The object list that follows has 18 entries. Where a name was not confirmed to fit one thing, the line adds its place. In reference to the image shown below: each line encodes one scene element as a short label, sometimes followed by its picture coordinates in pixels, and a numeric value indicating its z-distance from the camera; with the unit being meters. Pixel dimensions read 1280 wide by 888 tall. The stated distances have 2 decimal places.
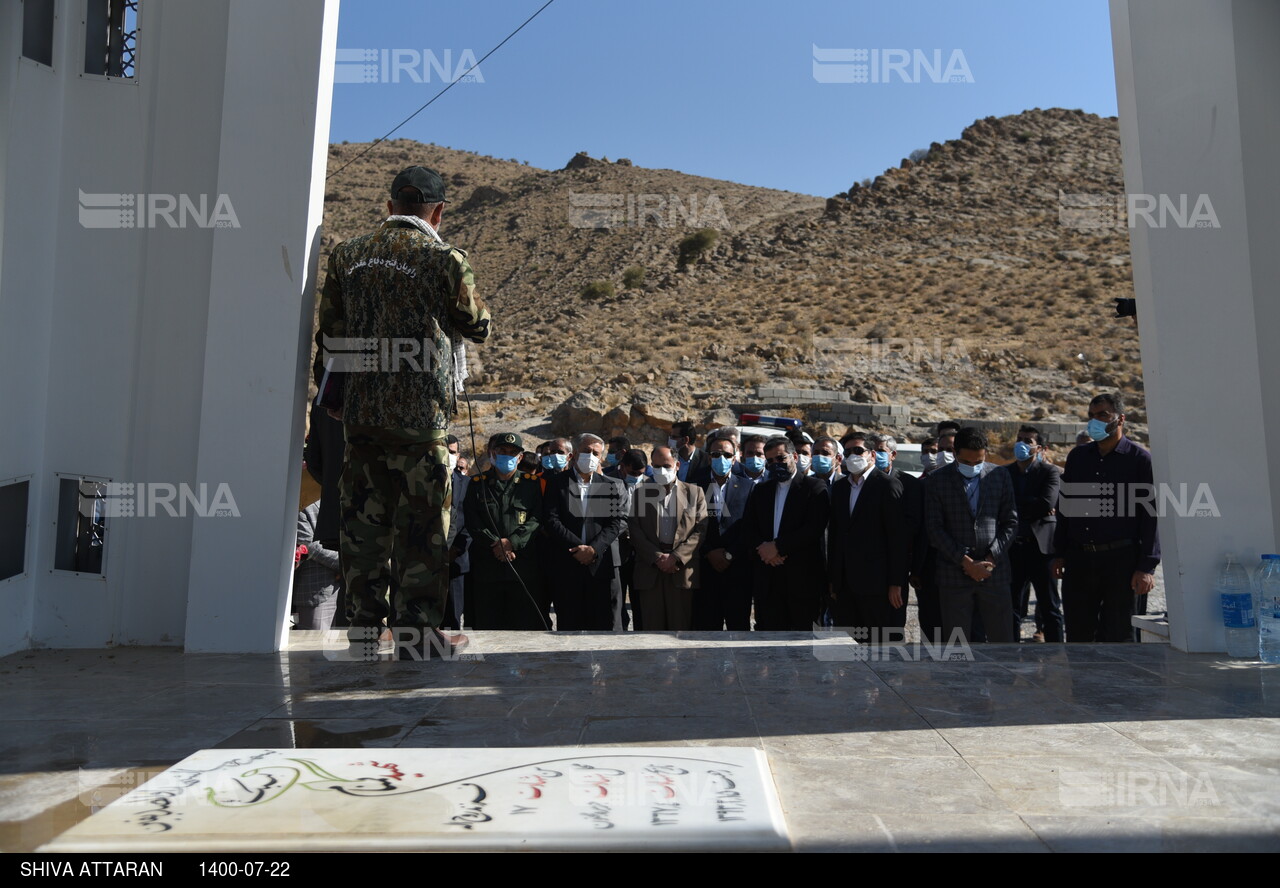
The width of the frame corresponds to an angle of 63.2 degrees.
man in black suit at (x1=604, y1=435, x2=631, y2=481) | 11.27
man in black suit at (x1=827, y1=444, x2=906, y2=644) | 7.06
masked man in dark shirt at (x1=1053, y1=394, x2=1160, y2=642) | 6.69
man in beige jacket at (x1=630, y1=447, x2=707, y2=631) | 7.52
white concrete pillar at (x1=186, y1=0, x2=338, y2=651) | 4.90
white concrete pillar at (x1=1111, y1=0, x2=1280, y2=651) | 5.18
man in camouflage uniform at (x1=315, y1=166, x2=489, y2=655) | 4.63
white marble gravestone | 2.53
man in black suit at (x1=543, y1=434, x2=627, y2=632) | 7.67
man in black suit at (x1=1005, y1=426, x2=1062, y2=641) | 8.68
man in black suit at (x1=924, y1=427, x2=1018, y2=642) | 6.77
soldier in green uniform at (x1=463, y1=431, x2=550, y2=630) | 7.66
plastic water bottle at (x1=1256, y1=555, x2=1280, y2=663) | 4.89
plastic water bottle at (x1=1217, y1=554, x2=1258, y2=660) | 5.00
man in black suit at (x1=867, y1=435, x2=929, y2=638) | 7.14
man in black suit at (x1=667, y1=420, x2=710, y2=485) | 9.84
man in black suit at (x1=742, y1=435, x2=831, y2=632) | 7.35
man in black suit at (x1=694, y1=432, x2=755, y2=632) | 7.65
